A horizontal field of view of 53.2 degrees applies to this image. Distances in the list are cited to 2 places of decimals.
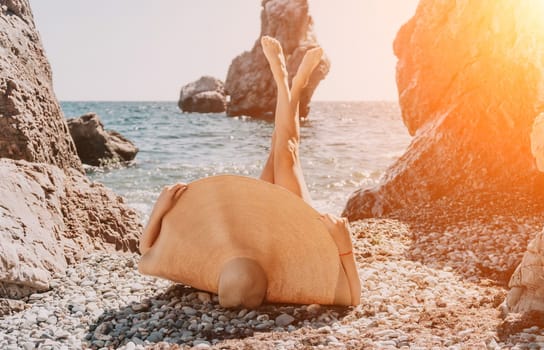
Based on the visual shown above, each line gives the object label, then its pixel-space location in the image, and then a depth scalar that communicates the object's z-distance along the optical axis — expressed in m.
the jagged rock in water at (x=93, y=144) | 21.23
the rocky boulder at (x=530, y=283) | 3.95
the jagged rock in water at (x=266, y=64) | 48.66
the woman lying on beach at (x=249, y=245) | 4.24
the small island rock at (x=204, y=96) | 65.44
